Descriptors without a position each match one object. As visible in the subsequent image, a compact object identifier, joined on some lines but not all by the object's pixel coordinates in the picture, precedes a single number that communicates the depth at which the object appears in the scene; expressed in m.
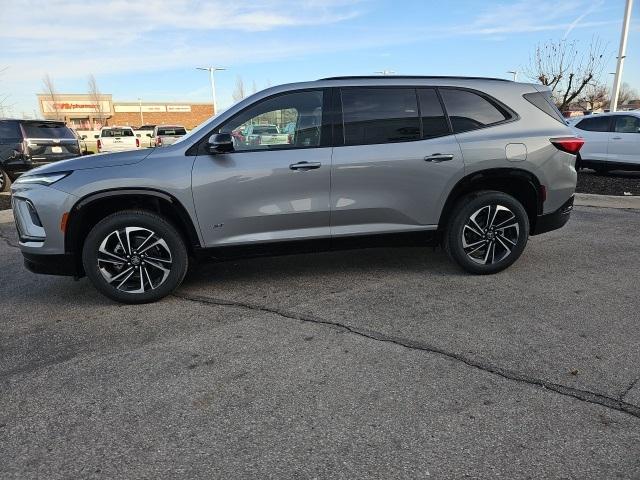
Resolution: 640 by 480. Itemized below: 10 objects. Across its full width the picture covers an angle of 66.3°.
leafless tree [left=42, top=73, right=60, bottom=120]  65.44
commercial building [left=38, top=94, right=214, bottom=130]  66.88
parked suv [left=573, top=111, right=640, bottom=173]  11.13
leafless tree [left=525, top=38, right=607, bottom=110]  22.31
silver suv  4.04
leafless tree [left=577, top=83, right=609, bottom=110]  32.19
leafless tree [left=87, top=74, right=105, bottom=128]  67.62
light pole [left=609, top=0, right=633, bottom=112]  16.59
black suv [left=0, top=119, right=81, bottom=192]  11.07
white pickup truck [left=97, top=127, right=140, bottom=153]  23.19
